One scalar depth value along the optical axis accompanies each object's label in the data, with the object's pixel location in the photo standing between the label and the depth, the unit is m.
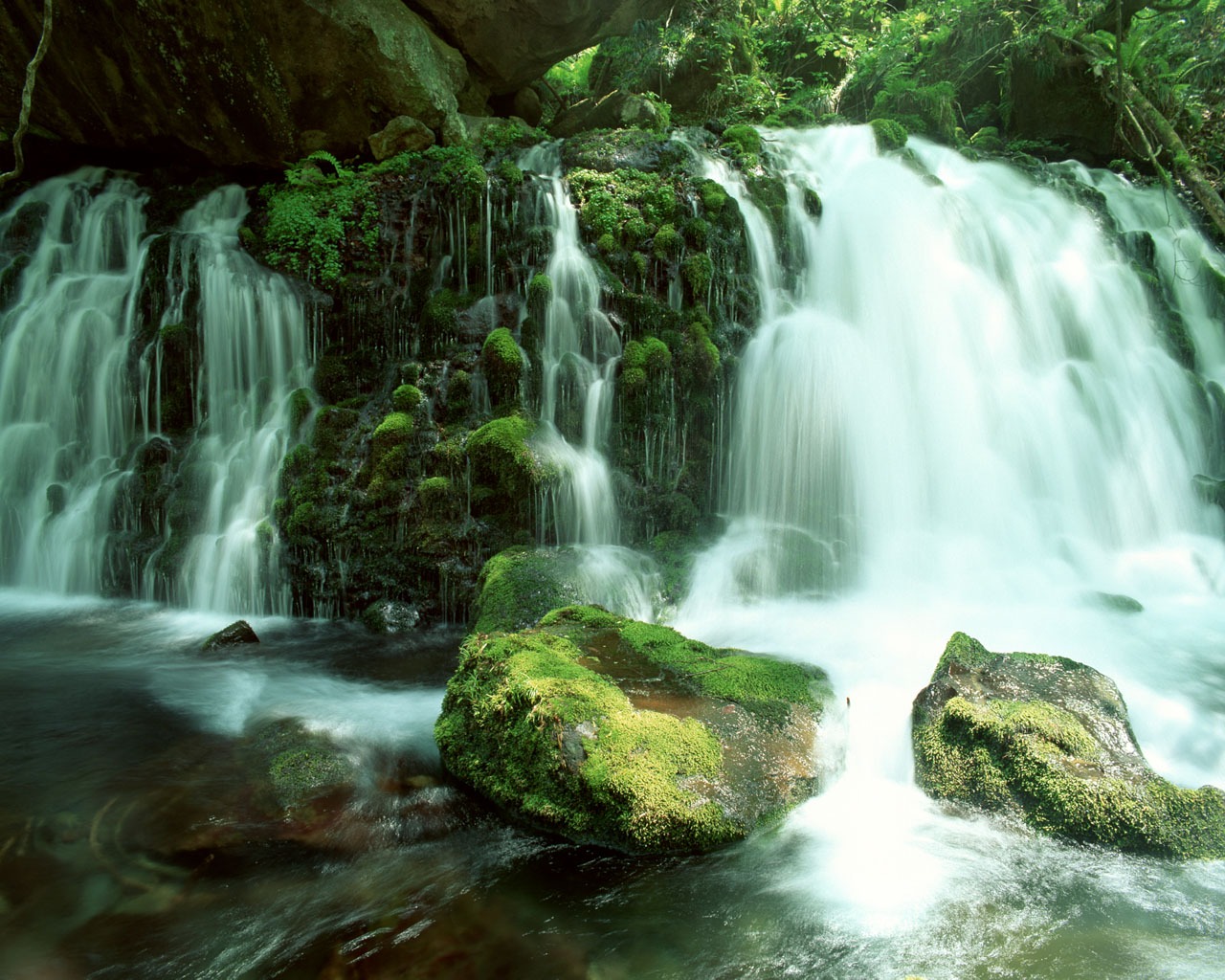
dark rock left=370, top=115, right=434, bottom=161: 10.46
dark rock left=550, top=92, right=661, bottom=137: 13.86
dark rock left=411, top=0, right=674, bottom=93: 11.02
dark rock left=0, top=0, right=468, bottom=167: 9.44
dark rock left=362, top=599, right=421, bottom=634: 7.02
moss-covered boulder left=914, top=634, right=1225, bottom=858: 3.56
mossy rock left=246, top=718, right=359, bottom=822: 4.00
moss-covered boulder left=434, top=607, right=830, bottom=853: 3.62
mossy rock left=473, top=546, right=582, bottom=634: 5.96
